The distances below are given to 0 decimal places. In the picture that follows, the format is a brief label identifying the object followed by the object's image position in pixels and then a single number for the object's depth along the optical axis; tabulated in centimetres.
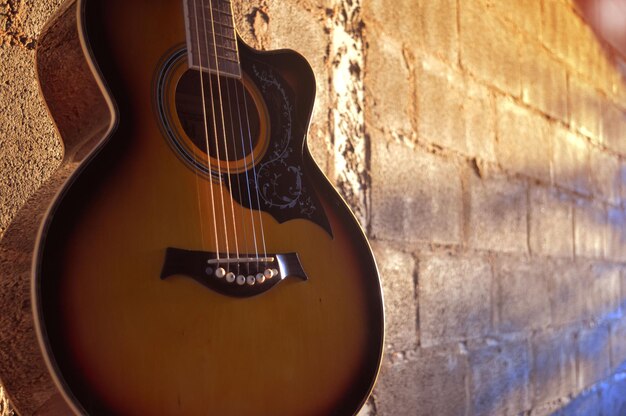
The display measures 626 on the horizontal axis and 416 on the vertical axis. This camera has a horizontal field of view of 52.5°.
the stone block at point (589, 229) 244
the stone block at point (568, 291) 220
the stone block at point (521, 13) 199
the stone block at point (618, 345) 272
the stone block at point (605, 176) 266
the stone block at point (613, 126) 284
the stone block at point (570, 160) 231
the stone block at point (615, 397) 260
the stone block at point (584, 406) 222
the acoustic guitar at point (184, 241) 60
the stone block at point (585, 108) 250
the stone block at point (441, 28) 164
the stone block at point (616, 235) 279
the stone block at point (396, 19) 145
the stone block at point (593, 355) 238
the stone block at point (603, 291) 252
